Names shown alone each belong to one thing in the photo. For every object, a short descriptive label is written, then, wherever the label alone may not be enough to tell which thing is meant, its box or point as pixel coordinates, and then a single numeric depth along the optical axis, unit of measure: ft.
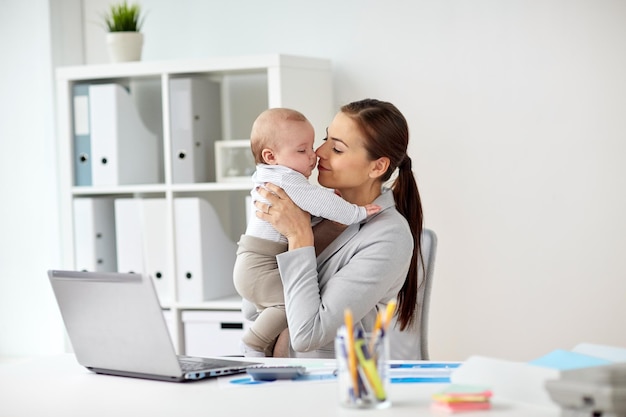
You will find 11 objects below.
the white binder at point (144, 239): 11.78
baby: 7.64
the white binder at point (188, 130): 11.55
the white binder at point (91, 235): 11.98
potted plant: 12.01
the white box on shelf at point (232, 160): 11.60
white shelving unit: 11.29
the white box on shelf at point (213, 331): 11.33
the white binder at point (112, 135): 11.79
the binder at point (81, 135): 11.96
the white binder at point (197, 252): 11.52
